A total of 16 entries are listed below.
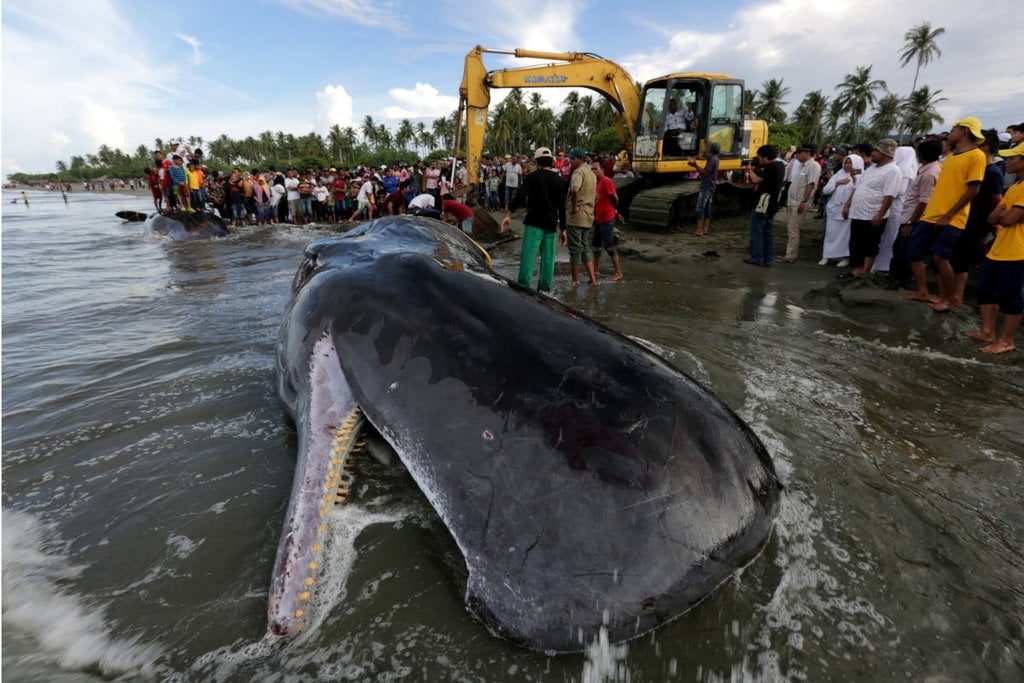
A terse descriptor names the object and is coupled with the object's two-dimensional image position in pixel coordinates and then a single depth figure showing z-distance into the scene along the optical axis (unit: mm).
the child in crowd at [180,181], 17312
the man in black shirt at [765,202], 9078
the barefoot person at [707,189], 12500
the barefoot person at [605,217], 8898
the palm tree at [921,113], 62875
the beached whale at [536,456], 1573
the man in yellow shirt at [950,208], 5750
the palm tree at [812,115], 70419
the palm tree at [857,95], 69750
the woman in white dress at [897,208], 7812
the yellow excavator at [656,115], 13930
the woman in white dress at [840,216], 9242
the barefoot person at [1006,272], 5031
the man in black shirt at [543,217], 7242
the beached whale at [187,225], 15781
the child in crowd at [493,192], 22531
